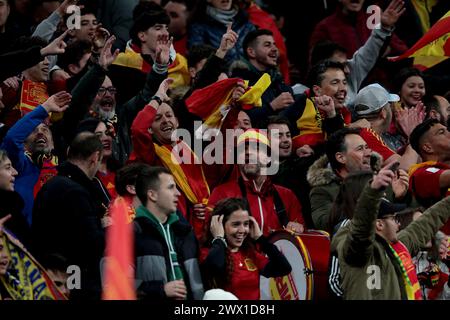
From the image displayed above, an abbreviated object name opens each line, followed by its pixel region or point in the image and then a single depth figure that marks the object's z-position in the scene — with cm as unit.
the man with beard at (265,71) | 1290
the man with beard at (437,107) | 1374
